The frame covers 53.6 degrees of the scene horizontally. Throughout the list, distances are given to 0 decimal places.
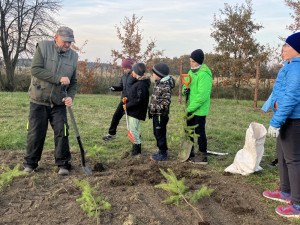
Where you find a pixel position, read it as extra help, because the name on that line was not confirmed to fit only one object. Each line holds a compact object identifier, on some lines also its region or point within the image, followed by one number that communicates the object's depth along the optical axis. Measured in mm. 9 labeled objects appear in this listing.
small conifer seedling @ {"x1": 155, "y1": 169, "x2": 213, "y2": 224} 3391
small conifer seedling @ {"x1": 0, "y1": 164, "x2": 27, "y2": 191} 3750
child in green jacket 4918
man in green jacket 4238
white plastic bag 4504
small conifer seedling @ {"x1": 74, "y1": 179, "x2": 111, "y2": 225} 3082
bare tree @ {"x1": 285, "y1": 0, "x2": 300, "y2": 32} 16672
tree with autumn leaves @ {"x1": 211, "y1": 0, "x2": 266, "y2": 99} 20109
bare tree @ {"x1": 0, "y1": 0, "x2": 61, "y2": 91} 26672
